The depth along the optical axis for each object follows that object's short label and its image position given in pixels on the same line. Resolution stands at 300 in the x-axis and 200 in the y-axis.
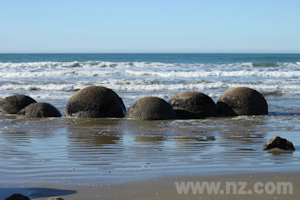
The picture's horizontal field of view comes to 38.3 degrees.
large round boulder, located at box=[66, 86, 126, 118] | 12.44
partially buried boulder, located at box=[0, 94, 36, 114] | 13.66
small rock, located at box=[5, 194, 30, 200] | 4.64
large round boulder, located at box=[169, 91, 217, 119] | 12.69
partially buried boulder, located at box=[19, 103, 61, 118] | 12.87
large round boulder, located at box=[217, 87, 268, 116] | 13.11
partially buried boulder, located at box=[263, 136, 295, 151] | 7.58
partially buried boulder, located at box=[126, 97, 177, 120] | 12.01
